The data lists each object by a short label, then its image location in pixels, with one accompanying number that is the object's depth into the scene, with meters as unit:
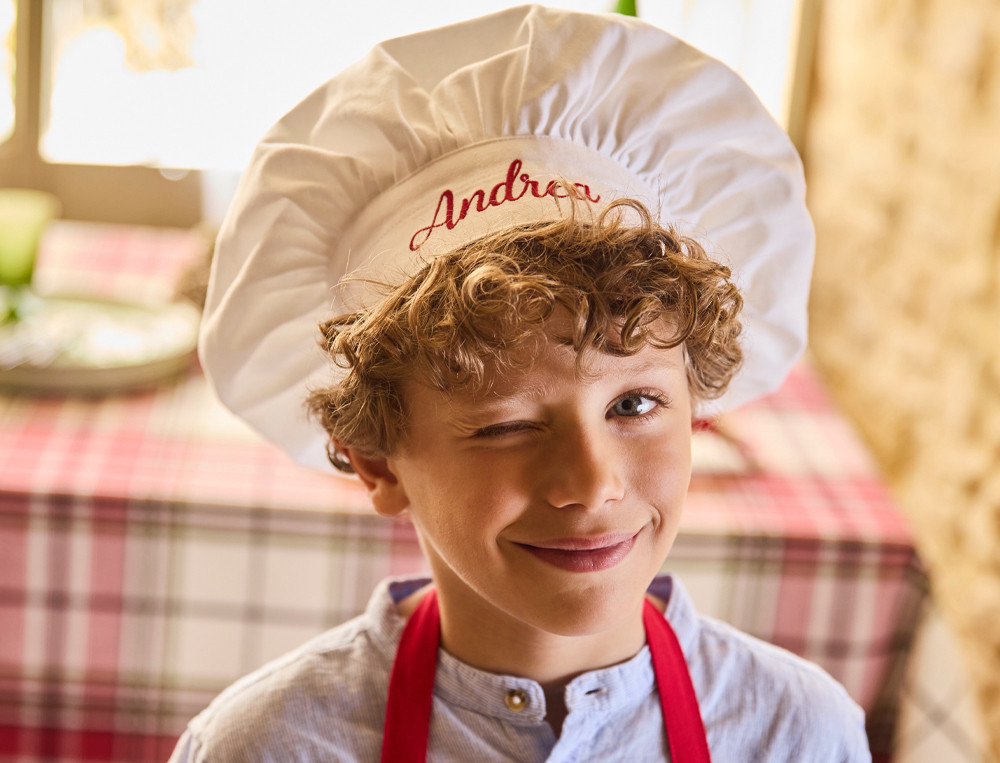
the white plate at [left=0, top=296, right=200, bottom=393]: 1.52
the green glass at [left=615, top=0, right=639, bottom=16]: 1.69
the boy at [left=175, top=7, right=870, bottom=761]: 0.71
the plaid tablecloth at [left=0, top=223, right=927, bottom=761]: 1.29
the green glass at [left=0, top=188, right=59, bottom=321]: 1.59
